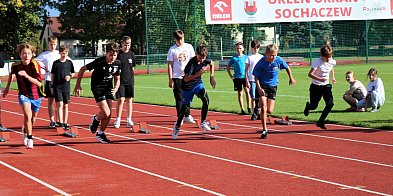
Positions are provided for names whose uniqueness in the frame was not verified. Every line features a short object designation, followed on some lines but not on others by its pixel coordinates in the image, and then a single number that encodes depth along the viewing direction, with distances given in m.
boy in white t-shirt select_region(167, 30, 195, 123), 15.10
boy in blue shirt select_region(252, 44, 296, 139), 13.40
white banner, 46.12
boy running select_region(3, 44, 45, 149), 12.06
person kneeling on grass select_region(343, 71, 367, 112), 17.95
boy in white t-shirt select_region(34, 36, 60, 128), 15.60
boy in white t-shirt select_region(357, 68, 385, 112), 17.53
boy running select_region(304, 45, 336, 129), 14.08
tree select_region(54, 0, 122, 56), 72.12
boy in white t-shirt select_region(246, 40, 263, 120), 16.33
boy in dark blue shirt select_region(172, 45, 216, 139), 13.14
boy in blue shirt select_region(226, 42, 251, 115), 17.55
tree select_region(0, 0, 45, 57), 70.81
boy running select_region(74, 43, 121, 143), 12.37
